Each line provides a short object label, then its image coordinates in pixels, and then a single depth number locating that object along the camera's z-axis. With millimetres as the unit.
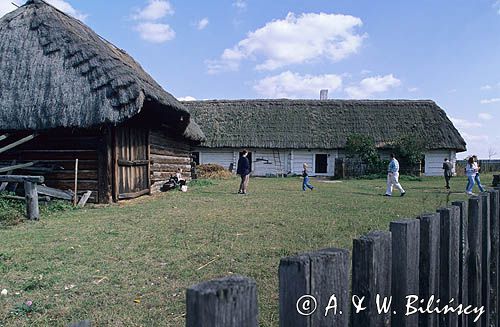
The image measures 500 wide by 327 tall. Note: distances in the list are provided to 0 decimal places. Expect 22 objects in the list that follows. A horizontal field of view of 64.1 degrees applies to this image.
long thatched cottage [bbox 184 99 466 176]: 30688
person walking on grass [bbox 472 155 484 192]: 14346
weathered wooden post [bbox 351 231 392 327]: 1516
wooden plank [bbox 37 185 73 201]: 10455
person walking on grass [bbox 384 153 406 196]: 13867
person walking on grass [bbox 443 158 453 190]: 17922
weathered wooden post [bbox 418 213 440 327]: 1938
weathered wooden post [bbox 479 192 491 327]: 2784
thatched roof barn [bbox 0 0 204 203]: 10788
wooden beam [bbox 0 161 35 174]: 10648
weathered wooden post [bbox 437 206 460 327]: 2148
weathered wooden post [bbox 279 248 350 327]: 1241
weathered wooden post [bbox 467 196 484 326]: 2605
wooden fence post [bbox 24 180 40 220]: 8602
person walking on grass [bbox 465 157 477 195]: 14195
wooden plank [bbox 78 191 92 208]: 11031
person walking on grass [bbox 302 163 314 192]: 16781
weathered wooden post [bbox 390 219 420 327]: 1721
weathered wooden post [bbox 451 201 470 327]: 2397
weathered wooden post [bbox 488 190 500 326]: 2984
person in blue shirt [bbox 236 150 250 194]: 14641
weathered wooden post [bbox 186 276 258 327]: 1022
